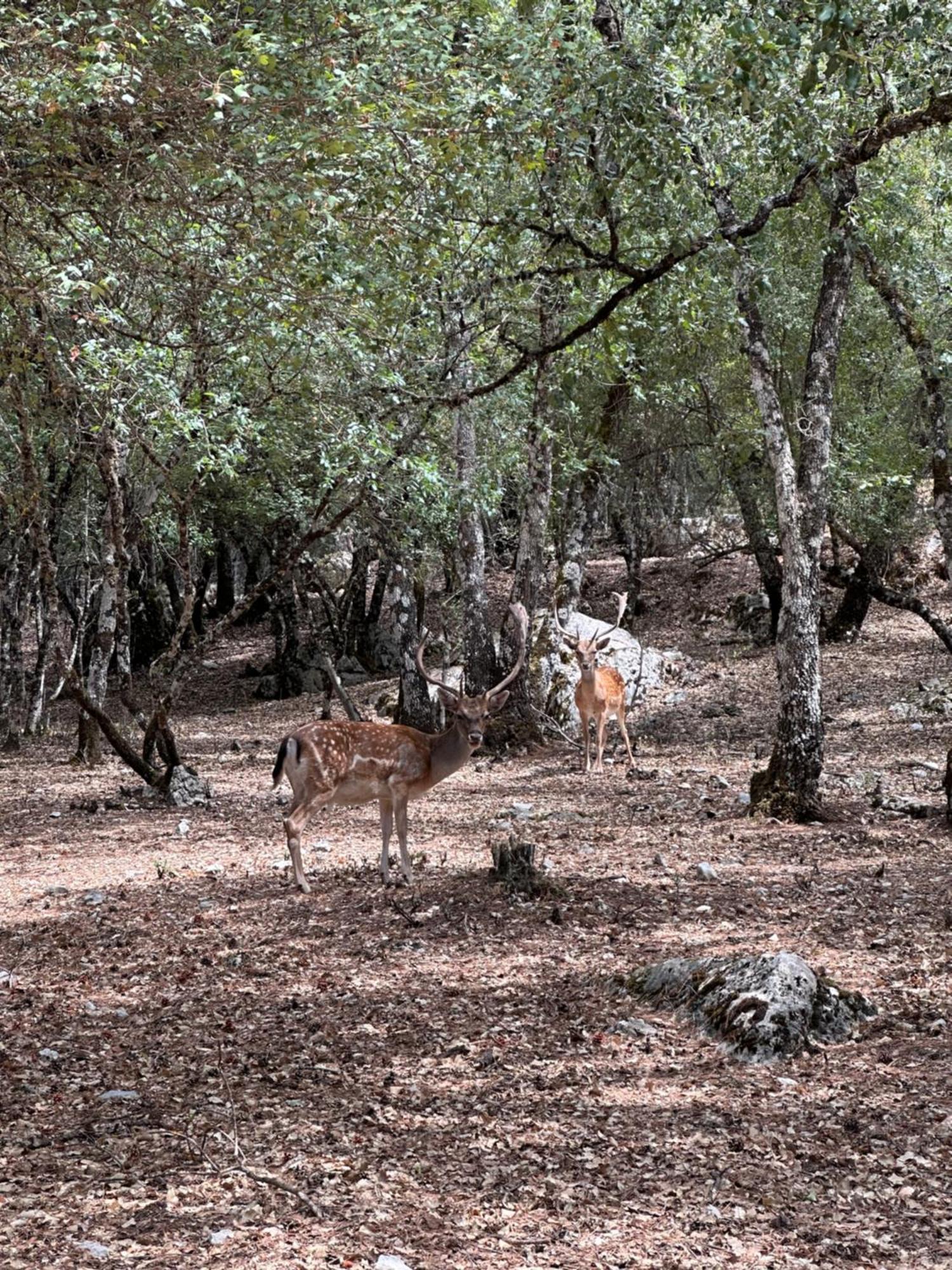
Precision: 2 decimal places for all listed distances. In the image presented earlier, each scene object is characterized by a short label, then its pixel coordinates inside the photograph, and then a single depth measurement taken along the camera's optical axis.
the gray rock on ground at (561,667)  18.98
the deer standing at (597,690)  16.25
